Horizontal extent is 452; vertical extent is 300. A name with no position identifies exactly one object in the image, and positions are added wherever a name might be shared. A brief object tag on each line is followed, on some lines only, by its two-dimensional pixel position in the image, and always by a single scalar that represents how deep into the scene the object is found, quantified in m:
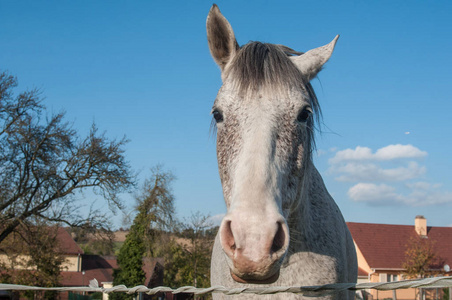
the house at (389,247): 31.50
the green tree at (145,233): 23.86
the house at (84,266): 45.16
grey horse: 2.01
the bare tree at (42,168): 21.03
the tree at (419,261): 27.71
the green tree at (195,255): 23.96
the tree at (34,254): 21.27
